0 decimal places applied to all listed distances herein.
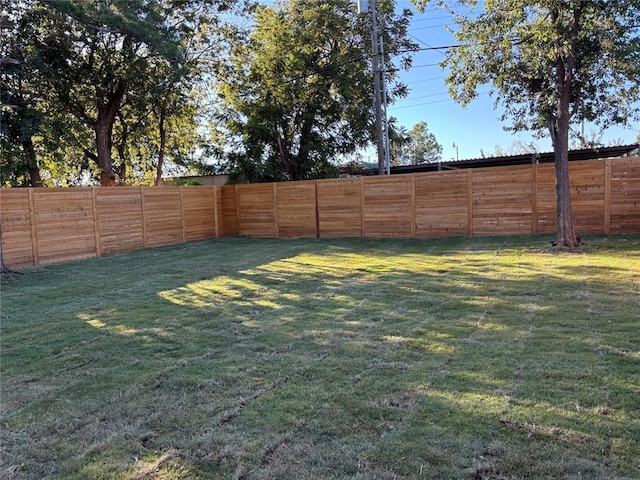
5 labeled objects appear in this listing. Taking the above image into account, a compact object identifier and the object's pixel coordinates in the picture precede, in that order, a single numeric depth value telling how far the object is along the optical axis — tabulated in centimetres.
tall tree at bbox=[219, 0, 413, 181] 1458
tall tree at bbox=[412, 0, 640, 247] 687
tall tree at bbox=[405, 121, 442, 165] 4806
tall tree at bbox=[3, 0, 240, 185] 1068
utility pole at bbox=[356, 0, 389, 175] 1267
